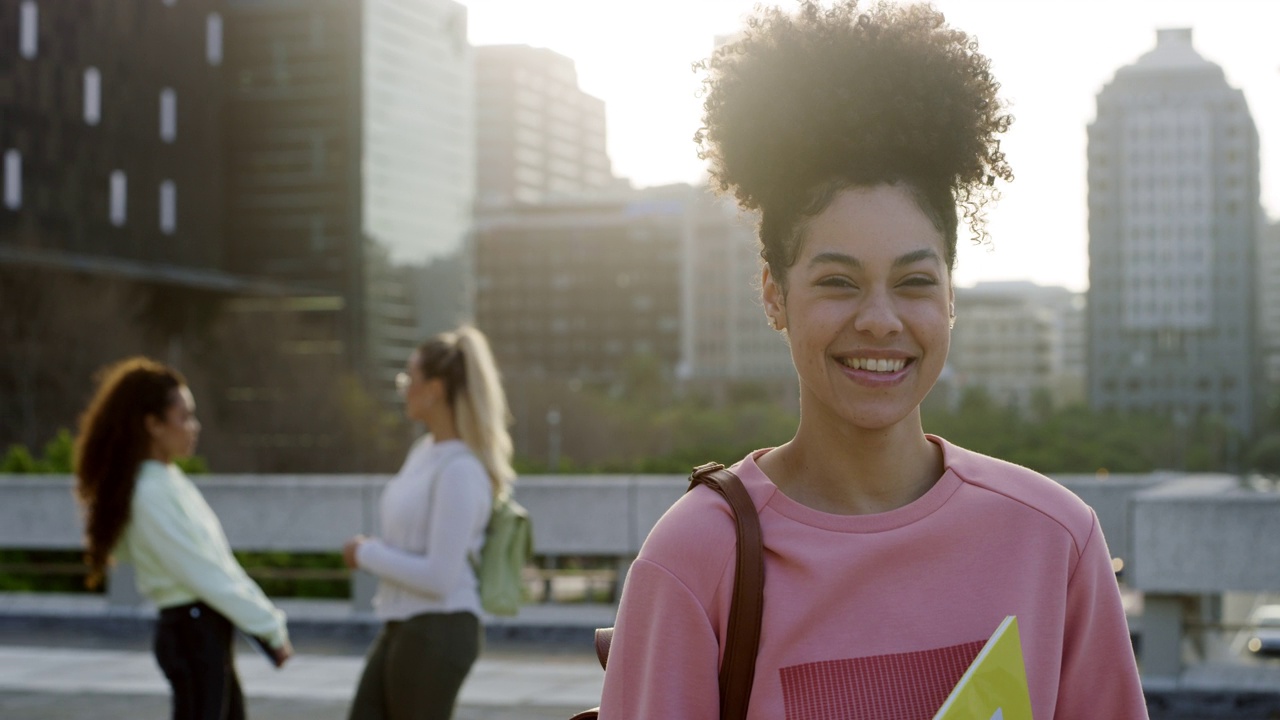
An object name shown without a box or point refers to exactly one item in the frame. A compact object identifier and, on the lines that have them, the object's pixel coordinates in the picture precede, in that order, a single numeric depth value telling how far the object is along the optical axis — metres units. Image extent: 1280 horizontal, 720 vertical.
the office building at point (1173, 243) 141.00
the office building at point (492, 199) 176.62
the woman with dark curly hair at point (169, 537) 4.91
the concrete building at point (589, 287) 160.25
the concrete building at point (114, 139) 53.03
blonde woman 4.70
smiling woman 1.87
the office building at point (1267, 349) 151.25
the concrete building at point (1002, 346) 171.25
